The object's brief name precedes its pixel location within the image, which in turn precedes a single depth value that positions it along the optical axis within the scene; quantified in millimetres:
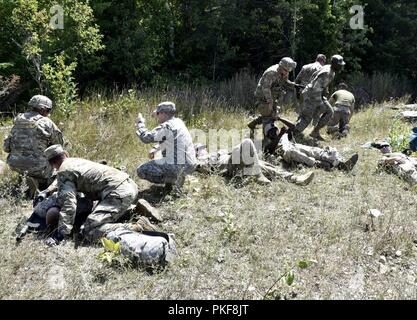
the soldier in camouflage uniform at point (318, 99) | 8445
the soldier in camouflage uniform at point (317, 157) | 6914
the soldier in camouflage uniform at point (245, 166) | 6164
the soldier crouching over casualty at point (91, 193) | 4672
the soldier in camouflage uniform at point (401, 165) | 6332
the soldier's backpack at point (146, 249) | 4156
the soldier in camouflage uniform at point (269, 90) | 7988
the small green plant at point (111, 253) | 4137
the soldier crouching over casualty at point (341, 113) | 9172
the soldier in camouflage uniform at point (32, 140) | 5891
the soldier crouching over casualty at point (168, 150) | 5695
